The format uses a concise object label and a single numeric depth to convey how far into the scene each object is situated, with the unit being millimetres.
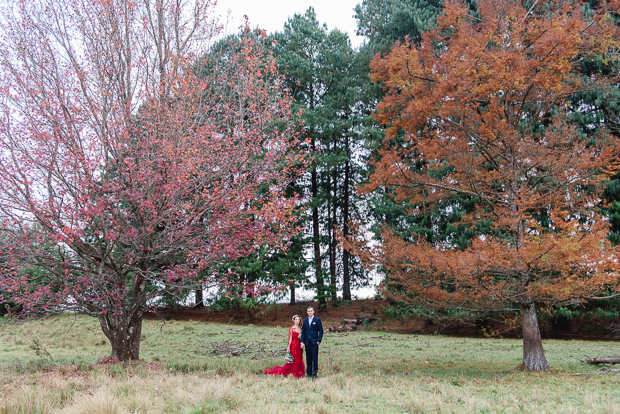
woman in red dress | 8344
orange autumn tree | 8250
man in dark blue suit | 8188
